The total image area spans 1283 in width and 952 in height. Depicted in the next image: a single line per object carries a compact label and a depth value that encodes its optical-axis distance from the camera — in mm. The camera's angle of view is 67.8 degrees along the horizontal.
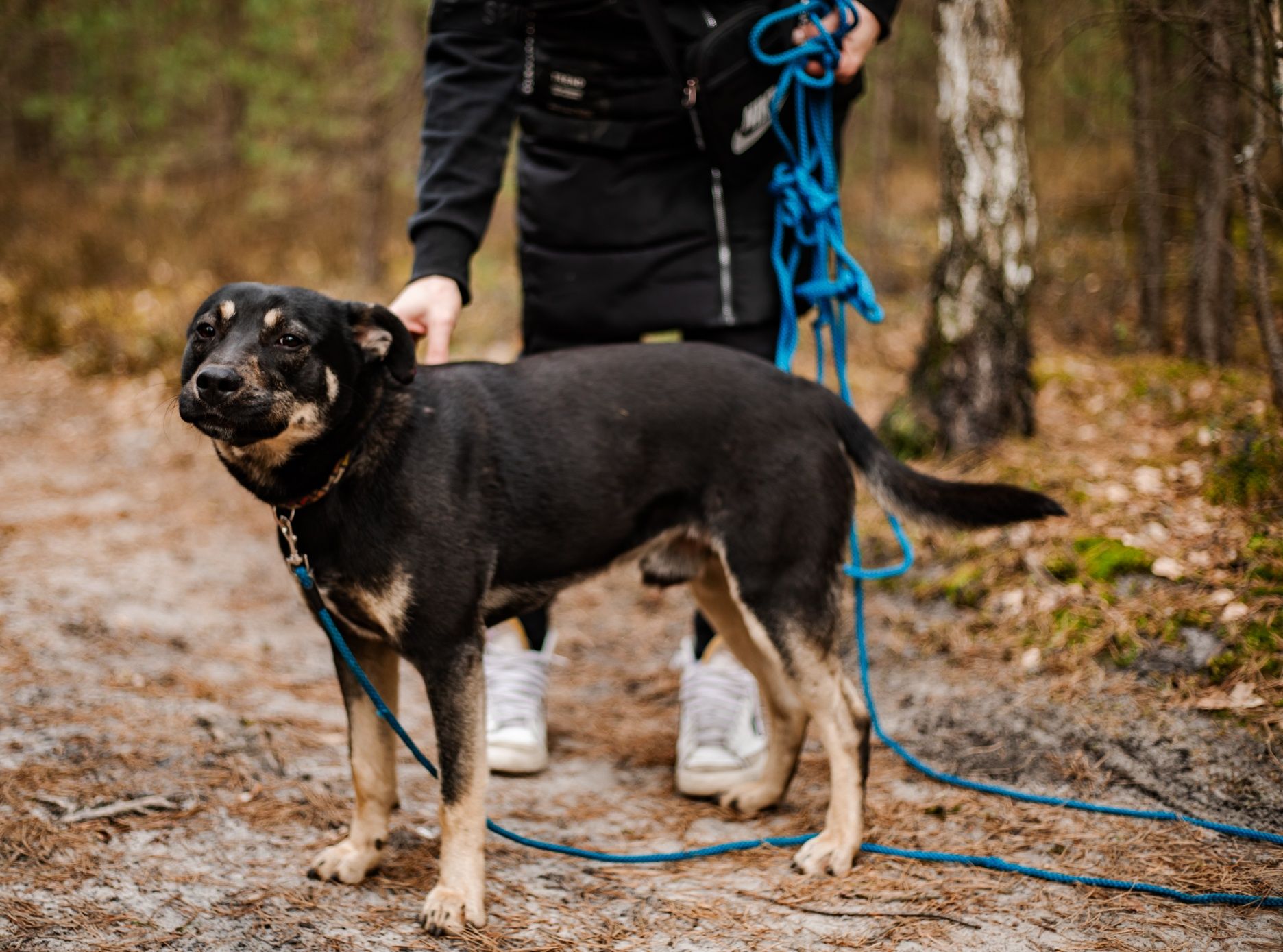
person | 3268
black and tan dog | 2559
